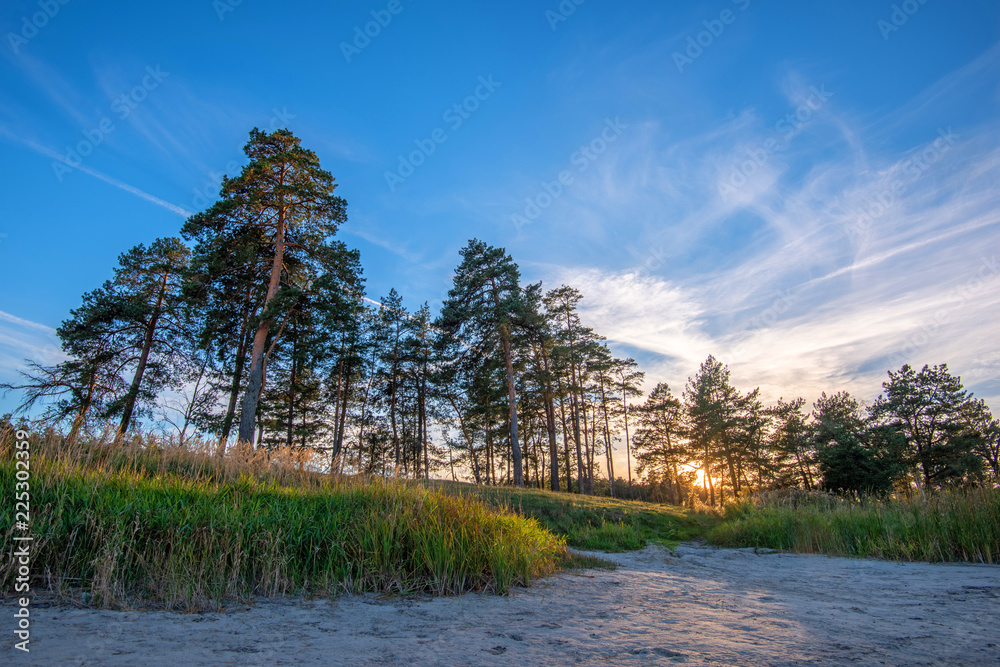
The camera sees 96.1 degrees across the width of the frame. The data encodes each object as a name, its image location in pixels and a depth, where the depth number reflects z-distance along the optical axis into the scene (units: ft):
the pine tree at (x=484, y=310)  77.10
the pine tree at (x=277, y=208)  59.57
